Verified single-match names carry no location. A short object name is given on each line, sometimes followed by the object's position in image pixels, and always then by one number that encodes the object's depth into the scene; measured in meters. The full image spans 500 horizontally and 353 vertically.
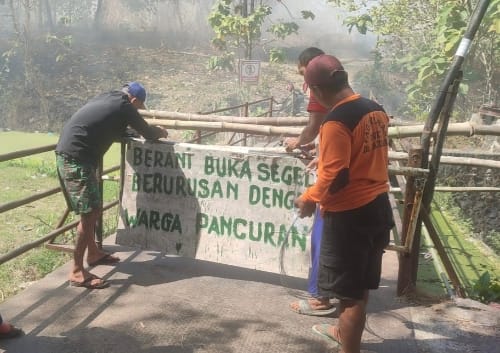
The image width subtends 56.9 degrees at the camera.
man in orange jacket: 2.28
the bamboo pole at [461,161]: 3.47
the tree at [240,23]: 12.41
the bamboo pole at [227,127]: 3.75
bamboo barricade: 3.31
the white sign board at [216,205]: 3.43
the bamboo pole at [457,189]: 4.62
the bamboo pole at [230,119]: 4.26
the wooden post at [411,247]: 3.25
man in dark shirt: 3.44
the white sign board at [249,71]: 10.01
